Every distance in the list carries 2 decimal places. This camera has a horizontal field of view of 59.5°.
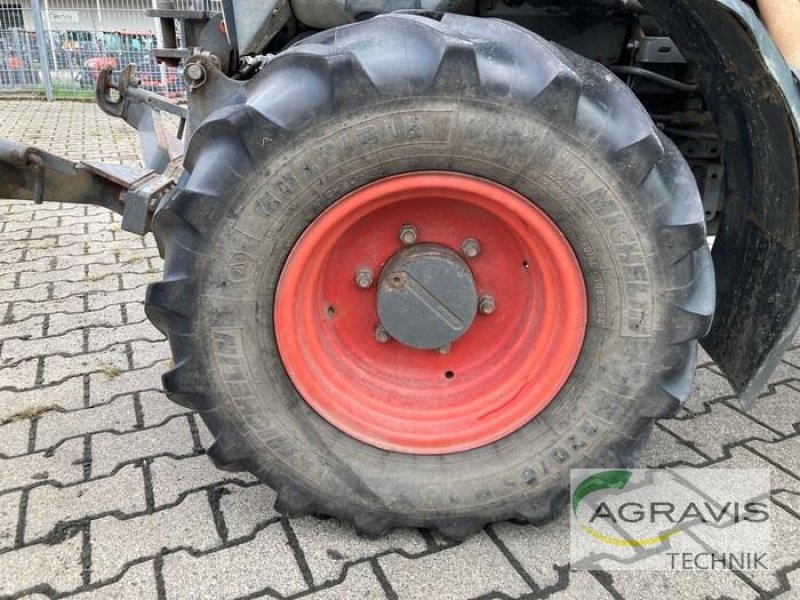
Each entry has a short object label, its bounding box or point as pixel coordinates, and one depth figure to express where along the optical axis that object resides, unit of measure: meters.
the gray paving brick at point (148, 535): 1.89
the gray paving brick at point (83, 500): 2.03
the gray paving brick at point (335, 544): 1.89
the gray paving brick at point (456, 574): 1.81
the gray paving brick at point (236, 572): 1.79
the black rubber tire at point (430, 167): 1.61
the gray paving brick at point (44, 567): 1.80
